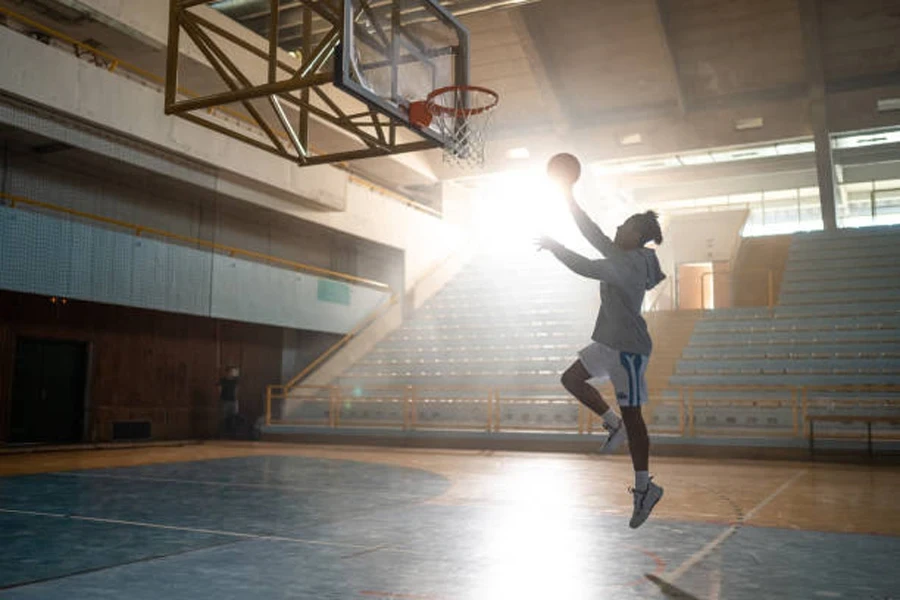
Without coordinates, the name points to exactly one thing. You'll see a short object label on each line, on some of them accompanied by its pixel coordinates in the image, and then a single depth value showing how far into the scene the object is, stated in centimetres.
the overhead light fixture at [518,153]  2352
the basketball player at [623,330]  469
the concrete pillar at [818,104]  1802
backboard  757
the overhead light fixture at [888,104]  1983
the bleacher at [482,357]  1620
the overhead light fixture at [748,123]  2125
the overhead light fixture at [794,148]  2408
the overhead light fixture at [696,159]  2555
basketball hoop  877
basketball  481
